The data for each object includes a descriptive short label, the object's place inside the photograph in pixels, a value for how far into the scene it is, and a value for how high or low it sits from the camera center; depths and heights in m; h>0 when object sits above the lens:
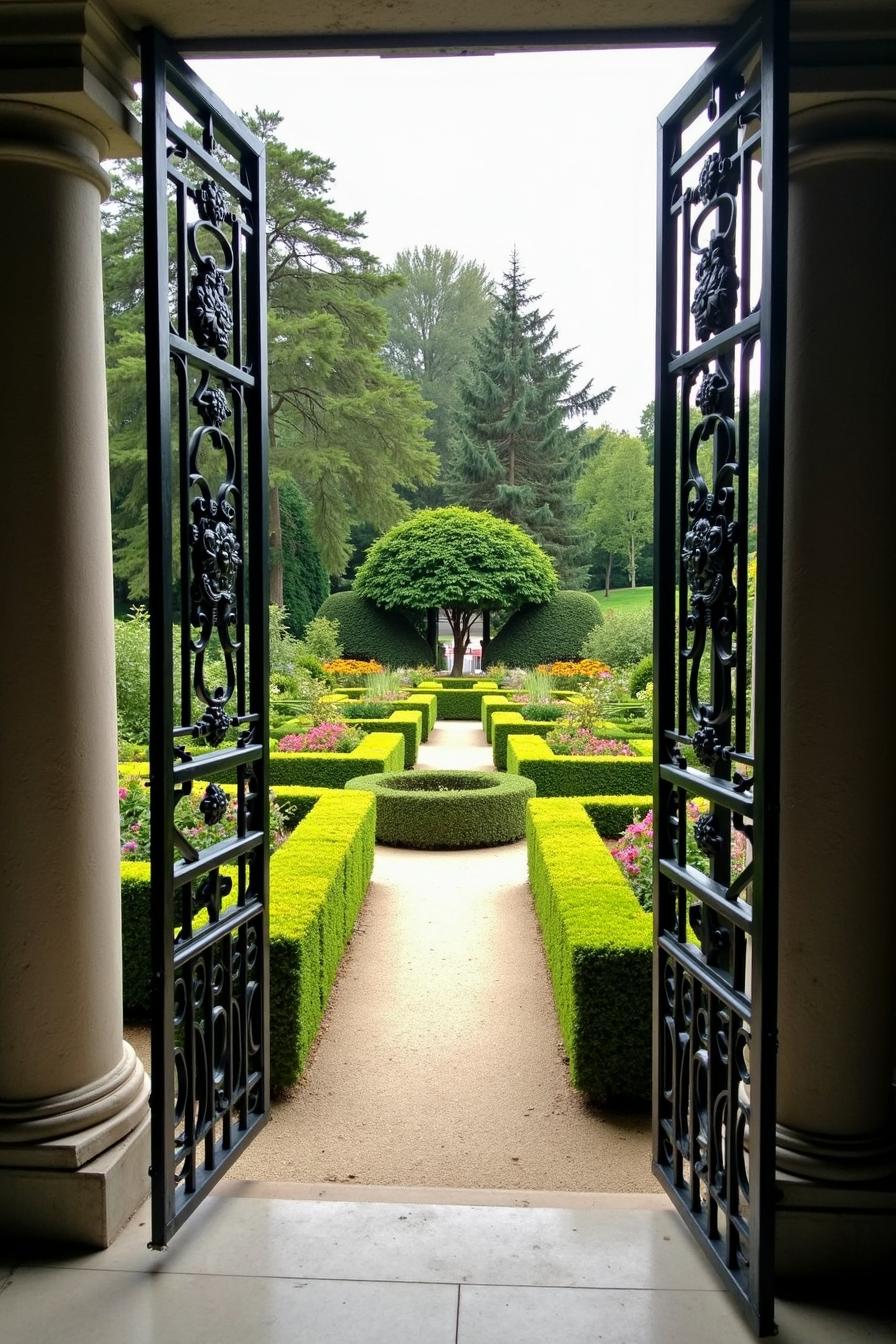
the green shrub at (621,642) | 20.78 -0.28
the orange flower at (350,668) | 18.62 -0.71
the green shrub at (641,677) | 16.86 -0.82
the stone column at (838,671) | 2.54 -0.11
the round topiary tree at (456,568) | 22.88 +1.43
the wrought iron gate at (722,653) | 2.30 -0.07
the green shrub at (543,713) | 13.83 -1.16
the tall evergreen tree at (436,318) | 39.44 +12.44
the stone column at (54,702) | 2.59 -0.19
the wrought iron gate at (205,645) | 2.54 -0.04
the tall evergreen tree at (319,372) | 21.78 +5.96
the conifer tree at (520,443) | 34.28 +6.49
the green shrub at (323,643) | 21.62 -0.27
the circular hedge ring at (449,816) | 8.62 -1.61
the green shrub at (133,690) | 10.34 -0.61
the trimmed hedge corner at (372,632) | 23.73 -0.04
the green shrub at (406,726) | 12.26 -1.19
